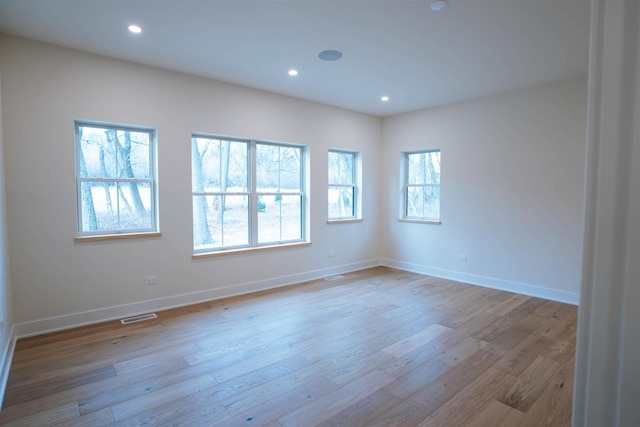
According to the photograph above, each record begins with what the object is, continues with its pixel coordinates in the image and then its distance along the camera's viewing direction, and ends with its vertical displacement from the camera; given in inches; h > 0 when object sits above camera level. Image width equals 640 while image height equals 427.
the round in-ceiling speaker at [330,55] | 134.3 +56.7
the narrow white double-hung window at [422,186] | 221.5 +8.0
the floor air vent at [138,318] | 140.9 -50.5
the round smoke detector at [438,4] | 99.3 +56.4
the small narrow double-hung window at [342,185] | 225.9 +8.2
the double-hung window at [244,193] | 169.8 +2.3
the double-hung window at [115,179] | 138.9 +7.5
